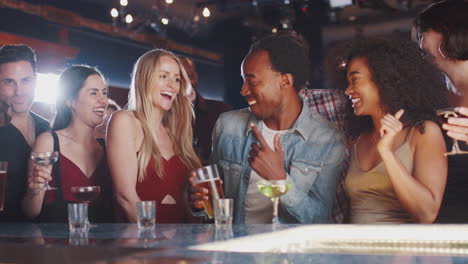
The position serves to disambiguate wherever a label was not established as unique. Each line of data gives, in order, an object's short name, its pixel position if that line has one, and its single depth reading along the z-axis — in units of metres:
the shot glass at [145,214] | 2.24
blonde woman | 3.20
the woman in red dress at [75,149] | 3.43
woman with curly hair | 2.53
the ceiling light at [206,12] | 7.14
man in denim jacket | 3.09
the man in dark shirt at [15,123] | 3.66
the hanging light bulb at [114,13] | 6.83
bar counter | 1.40
